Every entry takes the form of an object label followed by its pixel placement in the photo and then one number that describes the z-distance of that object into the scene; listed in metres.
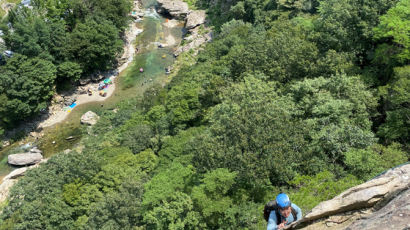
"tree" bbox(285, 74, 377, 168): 23.08
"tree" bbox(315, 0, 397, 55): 30.00
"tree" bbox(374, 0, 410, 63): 25.69
